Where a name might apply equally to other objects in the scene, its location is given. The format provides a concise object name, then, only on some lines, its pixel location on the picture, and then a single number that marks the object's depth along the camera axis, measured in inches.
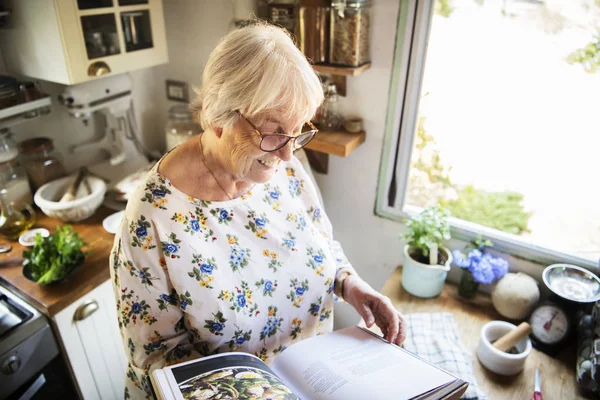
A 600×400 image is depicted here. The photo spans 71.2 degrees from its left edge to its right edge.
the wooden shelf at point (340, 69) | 48.3
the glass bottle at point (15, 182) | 55.4
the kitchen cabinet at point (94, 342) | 46.9
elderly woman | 30.7
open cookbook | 26.6
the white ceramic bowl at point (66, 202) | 54.5
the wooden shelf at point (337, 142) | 51.7
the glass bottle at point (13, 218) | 53.7
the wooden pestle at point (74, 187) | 55.9
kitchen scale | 43.6
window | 44.8
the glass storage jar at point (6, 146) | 54.3
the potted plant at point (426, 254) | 50.0
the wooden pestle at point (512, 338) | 42.4
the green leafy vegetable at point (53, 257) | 45.9
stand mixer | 57.7
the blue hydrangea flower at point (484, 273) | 49.3
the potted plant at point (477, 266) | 49.4
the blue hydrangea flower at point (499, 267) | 49.8
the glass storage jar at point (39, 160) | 58.4
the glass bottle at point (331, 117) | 56.1
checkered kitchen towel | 40.7
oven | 41.5
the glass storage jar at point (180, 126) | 68.1
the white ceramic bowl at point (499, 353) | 40.6
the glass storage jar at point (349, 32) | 47.0
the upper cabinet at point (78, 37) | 49.1
